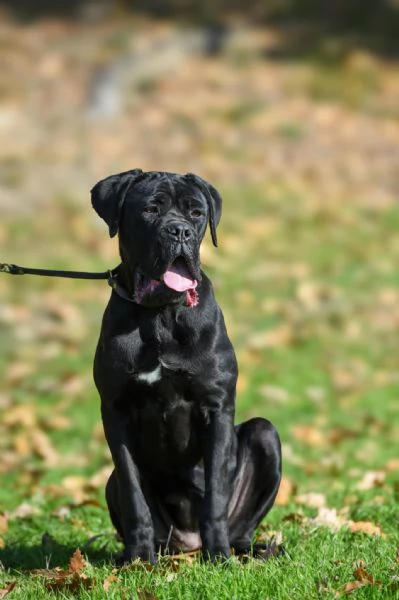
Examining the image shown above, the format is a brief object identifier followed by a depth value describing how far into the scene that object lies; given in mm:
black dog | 9875
